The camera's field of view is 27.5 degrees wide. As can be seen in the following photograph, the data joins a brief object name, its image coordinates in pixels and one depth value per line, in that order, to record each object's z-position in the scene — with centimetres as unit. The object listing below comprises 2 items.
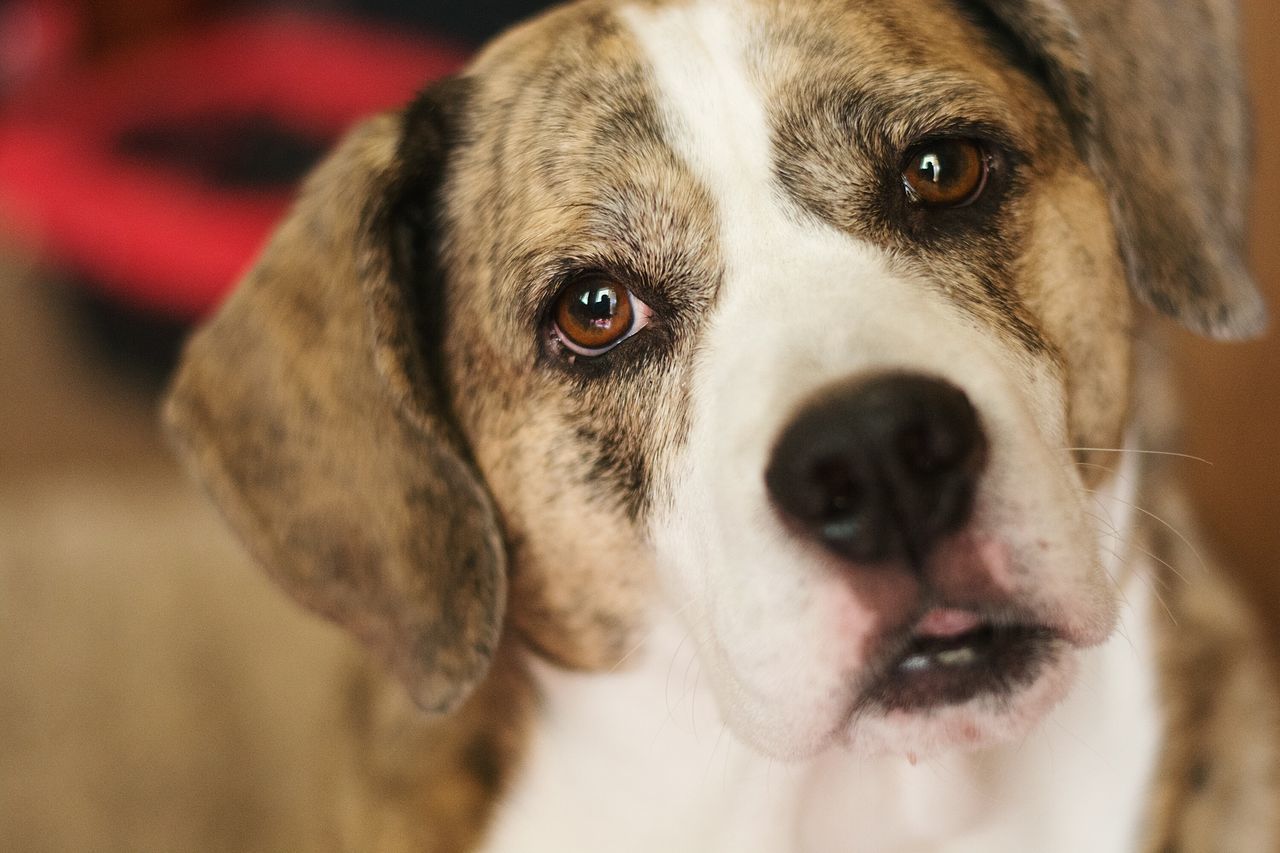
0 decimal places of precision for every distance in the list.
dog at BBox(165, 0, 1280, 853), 52
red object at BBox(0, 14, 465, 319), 101
